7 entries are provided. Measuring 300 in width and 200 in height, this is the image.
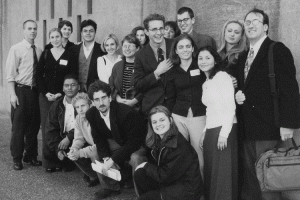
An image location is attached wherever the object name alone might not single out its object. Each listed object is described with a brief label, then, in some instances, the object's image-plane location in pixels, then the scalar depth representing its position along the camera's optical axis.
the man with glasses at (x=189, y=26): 4.20
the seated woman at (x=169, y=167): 3.44
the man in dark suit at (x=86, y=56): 5.21
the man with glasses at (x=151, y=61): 4.08
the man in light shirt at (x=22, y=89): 5.33
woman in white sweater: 3.44
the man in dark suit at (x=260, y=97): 3.18
